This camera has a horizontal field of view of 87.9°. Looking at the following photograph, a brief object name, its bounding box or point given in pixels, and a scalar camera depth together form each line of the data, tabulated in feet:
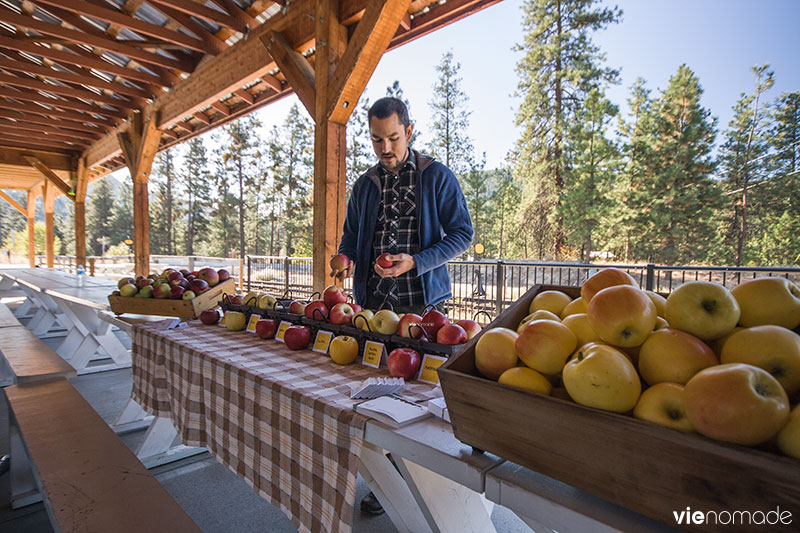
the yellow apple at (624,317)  2.12
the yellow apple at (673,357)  1.95
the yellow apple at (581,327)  2.43
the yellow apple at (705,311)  2.08
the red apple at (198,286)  7.70
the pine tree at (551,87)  68.69
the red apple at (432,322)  4.19
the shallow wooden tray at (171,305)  7.24
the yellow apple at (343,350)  4.48
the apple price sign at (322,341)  5.00
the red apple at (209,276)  8.21
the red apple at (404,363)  3.90
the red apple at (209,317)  6.80
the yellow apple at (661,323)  2.34
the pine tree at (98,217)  148.93
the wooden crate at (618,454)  1.47
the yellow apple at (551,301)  3.13
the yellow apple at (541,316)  2.73
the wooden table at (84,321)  12.51
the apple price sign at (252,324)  6.13
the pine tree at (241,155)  109.50
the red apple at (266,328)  5.74
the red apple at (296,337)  5.13
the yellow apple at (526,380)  2.21
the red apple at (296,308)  5.86
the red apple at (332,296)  5.48
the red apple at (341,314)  5.08
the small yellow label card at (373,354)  4.41
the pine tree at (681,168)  76.43
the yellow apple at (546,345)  2.28
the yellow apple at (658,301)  2.59
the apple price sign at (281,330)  5.59
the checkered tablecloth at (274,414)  3.27
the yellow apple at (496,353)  2.50
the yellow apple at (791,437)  1.54
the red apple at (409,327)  4.22
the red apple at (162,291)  7.63
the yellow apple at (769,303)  2.10
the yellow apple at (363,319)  4.77
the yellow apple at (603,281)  2.66
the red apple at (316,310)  5.25
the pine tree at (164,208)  129.59
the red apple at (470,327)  4.16
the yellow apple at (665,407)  1.77
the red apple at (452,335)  3.93
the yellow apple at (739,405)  1.56
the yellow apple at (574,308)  2.85
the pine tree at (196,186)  121.66
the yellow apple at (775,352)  1.81
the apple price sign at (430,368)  3.87
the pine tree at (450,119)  78.89
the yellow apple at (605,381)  1.90
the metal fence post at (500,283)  20.01
